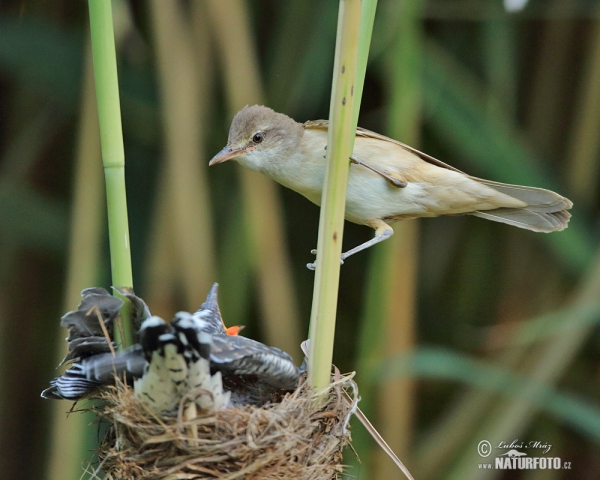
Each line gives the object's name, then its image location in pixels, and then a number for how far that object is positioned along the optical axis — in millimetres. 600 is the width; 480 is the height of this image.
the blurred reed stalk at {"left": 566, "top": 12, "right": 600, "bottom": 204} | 5623
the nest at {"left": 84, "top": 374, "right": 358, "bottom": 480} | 2709
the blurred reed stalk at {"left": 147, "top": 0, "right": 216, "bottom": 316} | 5027
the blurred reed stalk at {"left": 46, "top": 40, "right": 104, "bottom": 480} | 4773
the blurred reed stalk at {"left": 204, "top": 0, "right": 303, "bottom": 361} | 5098
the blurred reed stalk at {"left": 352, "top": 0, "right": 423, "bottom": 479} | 4496
